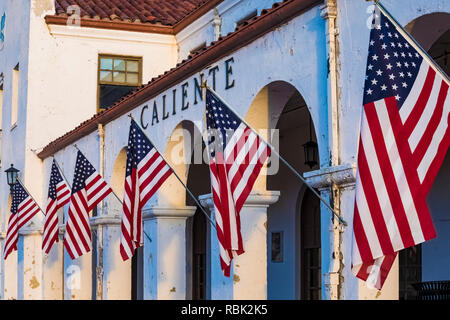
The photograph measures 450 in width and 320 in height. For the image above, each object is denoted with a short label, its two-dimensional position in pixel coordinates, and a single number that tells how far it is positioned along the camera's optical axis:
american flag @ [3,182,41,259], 16.38
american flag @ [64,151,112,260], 12.33
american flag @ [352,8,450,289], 6.11
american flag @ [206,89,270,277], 8.16
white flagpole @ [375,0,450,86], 6.15
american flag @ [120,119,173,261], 10.23
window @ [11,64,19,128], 21.92
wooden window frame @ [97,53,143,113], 20.48
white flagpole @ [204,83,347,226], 7.64
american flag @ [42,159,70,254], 14.19
